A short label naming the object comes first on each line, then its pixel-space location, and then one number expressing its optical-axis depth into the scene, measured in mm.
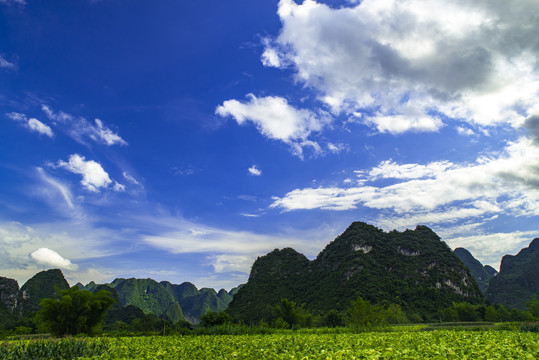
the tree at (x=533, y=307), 57062
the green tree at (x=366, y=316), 31642
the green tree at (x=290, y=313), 51188
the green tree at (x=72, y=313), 27672
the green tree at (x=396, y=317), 57050
